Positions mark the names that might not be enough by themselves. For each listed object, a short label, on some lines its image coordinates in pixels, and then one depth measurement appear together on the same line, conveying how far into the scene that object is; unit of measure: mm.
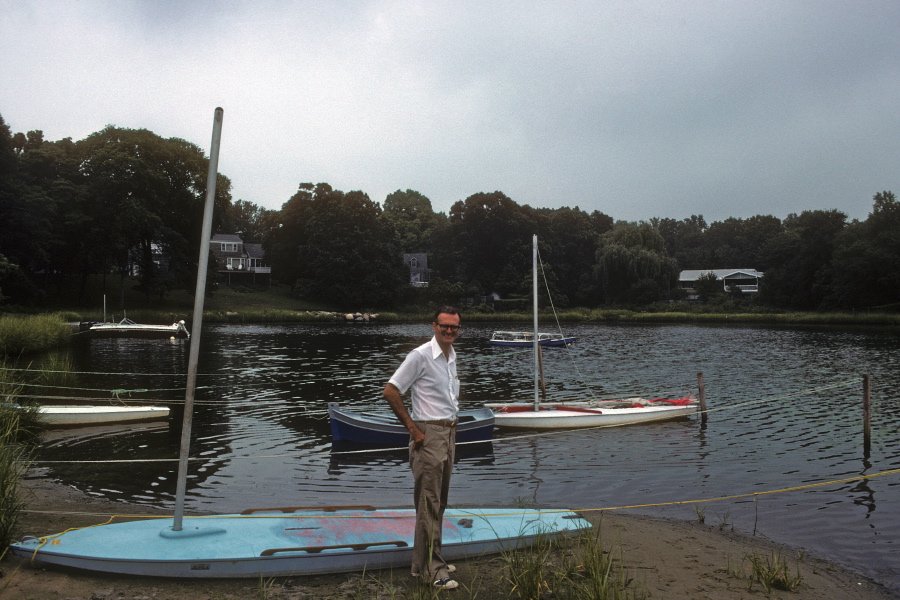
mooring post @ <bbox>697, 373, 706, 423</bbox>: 18109
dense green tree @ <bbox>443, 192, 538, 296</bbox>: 102062
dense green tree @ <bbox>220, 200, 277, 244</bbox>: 125638
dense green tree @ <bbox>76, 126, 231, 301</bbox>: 63375
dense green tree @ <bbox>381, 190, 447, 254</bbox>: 123125
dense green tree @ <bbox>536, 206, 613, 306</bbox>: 100188
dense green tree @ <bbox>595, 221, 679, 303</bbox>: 87188
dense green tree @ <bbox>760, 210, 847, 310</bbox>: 85000
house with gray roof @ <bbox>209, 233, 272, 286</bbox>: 98375
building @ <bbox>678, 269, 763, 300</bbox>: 118250
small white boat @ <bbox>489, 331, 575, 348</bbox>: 48000
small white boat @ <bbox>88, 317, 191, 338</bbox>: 48656
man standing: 5957
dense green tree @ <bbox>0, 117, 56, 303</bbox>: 56094
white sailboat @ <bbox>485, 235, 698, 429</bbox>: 17016
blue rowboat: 14719
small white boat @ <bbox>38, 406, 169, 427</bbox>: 16062
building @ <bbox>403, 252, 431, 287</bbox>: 112125
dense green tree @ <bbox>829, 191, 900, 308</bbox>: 76812
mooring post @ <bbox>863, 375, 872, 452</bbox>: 14641
